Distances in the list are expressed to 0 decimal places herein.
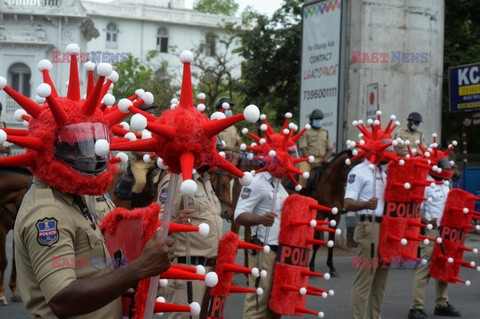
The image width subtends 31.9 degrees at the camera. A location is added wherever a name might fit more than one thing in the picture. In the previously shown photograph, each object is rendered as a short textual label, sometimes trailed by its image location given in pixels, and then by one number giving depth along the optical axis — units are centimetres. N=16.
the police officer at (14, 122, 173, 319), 355
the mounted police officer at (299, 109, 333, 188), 1571
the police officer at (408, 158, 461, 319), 1018
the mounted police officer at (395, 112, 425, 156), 1373
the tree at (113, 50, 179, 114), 4178
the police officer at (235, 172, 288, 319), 720
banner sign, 1719
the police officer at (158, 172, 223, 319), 641
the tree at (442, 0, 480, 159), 2427
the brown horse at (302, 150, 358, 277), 1352
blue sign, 2000
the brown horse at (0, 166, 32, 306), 980
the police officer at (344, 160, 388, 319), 846
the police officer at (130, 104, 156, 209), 1137
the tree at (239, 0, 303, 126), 2727
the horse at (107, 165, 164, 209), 1133
